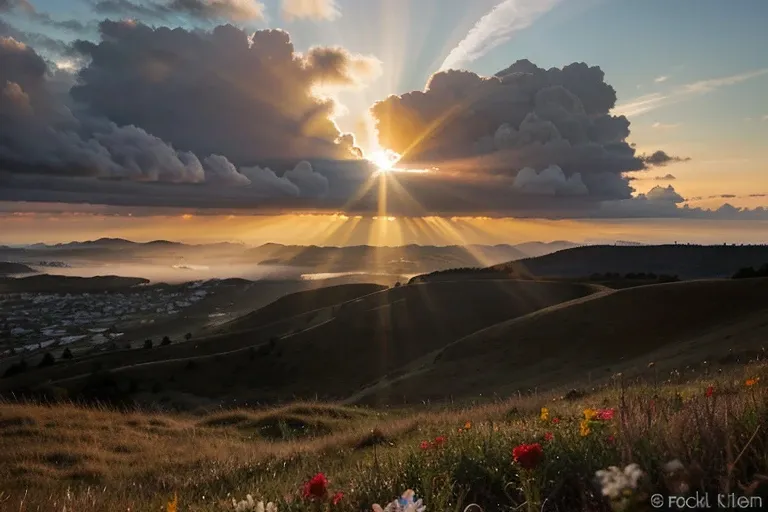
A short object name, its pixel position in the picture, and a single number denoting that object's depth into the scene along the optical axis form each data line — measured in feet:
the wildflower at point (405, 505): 8.09
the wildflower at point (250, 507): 9.30
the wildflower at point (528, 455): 9.62
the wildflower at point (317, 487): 9.66
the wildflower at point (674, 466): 8.84
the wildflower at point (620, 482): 8.25
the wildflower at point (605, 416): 15.28
